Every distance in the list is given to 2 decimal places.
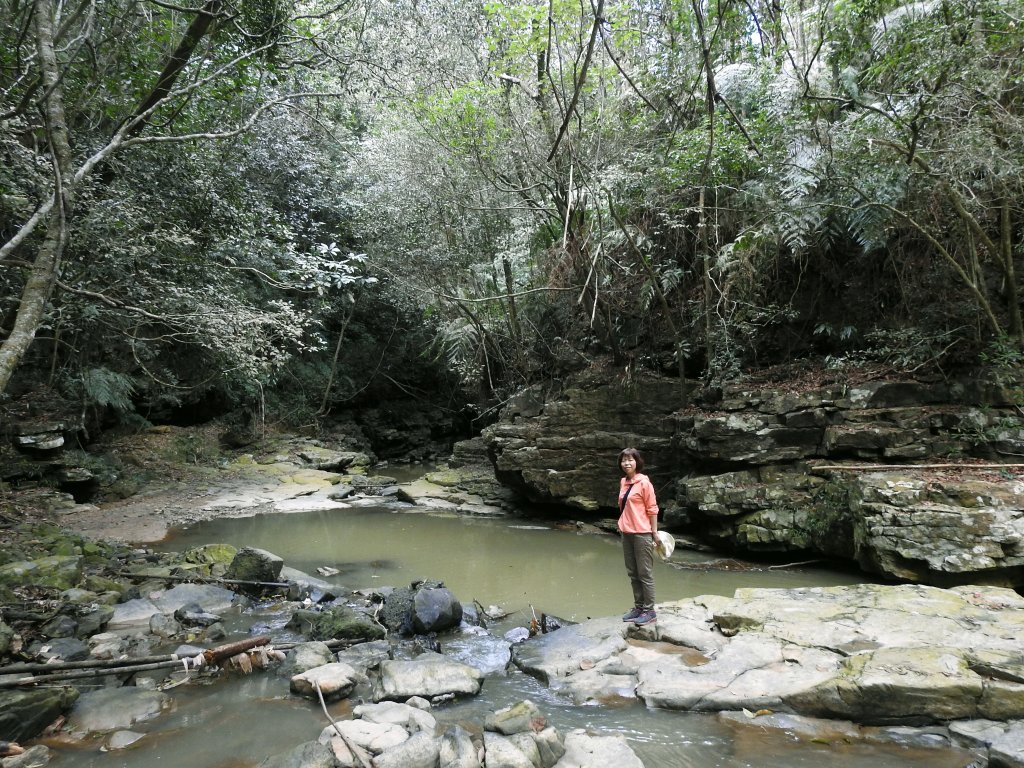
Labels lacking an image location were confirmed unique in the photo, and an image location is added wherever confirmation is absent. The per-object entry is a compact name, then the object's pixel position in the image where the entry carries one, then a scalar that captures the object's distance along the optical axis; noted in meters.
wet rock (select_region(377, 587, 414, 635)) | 6.01
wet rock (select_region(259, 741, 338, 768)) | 3.35
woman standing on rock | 5.36
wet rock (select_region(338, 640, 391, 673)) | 5.08
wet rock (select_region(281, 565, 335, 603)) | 7.11
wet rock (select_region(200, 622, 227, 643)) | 5.74
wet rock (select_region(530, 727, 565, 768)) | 3.36
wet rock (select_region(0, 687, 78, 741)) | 3.62
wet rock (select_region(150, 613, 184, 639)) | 5.70
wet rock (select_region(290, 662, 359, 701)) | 4.41
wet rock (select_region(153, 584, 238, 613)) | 6.49
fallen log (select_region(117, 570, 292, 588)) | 7.28
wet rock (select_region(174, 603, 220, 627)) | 6.07
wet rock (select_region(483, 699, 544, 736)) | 3.67
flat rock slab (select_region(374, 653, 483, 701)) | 4.36
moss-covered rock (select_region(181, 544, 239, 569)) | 8.27
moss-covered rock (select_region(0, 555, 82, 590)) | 6.09
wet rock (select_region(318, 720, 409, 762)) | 3.53
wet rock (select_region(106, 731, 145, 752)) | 3.75
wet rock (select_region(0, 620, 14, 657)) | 4.45
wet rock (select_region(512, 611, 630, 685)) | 4.70
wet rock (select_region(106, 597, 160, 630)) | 5.84
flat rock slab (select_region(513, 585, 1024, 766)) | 3.55
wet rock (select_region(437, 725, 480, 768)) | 3.35
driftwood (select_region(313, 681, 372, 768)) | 3.33
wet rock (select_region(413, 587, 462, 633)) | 5.91
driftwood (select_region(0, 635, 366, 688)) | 4.06
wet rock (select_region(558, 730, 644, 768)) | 3.31
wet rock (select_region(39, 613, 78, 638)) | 5.30
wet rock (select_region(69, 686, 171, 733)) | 3.95
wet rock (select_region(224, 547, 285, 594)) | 7.40
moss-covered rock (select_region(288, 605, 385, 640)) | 5.72
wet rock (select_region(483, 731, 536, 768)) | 3.26
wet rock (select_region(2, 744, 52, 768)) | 3.46
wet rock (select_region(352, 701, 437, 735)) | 3.85
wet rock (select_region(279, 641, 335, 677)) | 4.91
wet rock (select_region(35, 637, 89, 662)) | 4.77
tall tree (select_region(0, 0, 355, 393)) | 5.38
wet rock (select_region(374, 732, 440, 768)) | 3.35
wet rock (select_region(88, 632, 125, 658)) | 4.99
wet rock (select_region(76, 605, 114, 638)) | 5.48
